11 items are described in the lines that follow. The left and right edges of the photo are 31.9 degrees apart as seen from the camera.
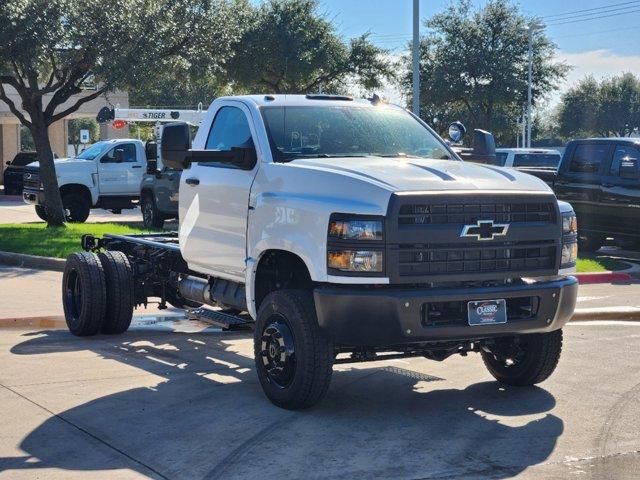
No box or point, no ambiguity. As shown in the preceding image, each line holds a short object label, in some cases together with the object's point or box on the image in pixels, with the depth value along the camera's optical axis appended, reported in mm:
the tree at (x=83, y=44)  20672
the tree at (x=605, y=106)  77188
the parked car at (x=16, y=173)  42406
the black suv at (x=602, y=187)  18297
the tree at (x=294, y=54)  39875
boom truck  23906
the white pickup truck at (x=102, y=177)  26578
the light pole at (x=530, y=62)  42750
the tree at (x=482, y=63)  46000
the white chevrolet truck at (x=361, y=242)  7125
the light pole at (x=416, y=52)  20891
